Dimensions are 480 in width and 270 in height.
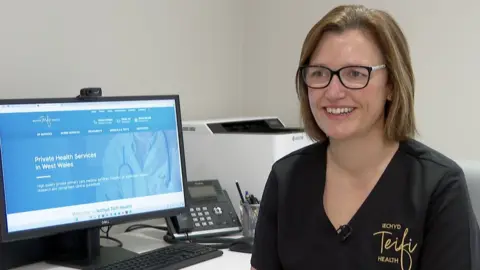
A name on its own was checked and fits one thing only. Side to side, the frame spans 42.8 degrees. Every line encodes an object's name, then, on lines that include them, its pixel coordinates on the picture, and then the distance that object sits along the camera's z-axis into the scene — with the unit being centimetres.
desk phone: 199
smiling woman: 128
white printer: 212
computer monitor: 160
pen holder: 200
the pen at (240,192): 208
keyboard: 162
